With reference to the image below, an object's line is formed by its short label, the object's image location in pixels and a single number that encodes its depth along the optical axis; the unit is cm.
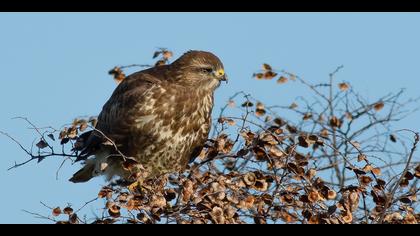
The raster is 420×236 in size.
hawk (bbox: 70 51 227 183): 1524
